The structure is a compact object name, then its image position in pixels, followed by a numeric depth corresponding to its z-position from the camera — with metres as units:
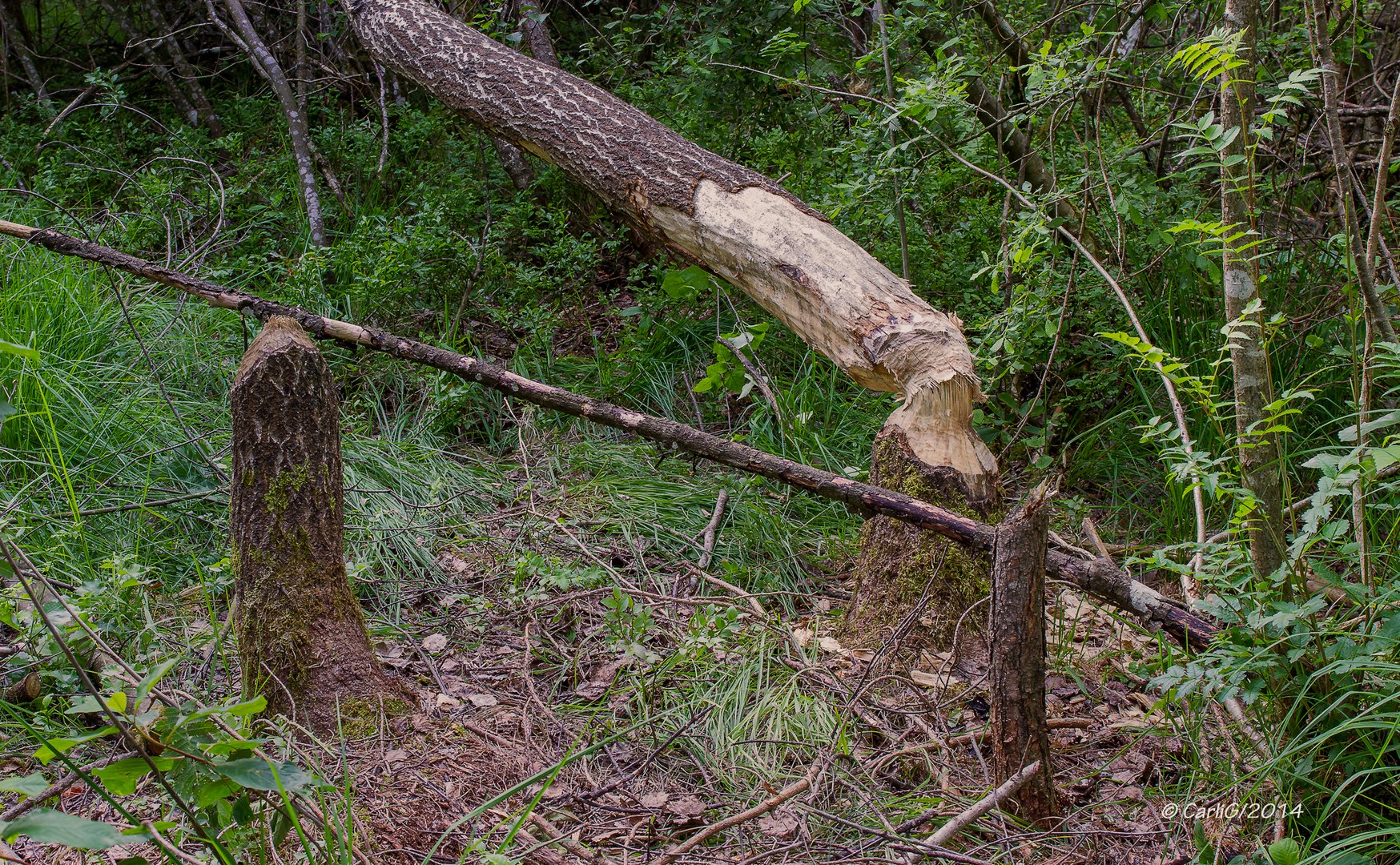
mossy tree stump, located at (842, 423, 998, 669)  2.94
